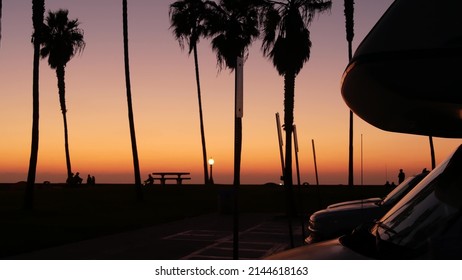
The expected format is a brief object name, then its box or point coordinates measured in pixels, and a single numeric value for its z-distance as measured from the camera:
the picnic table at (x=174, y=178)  41.28
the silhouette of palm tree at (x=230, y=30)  25.16
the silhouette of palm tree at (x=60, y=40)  40.44
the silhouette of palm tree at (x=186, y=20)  31.70
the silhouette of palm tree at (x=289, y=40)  20.30
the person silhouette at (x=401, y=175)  39.12
